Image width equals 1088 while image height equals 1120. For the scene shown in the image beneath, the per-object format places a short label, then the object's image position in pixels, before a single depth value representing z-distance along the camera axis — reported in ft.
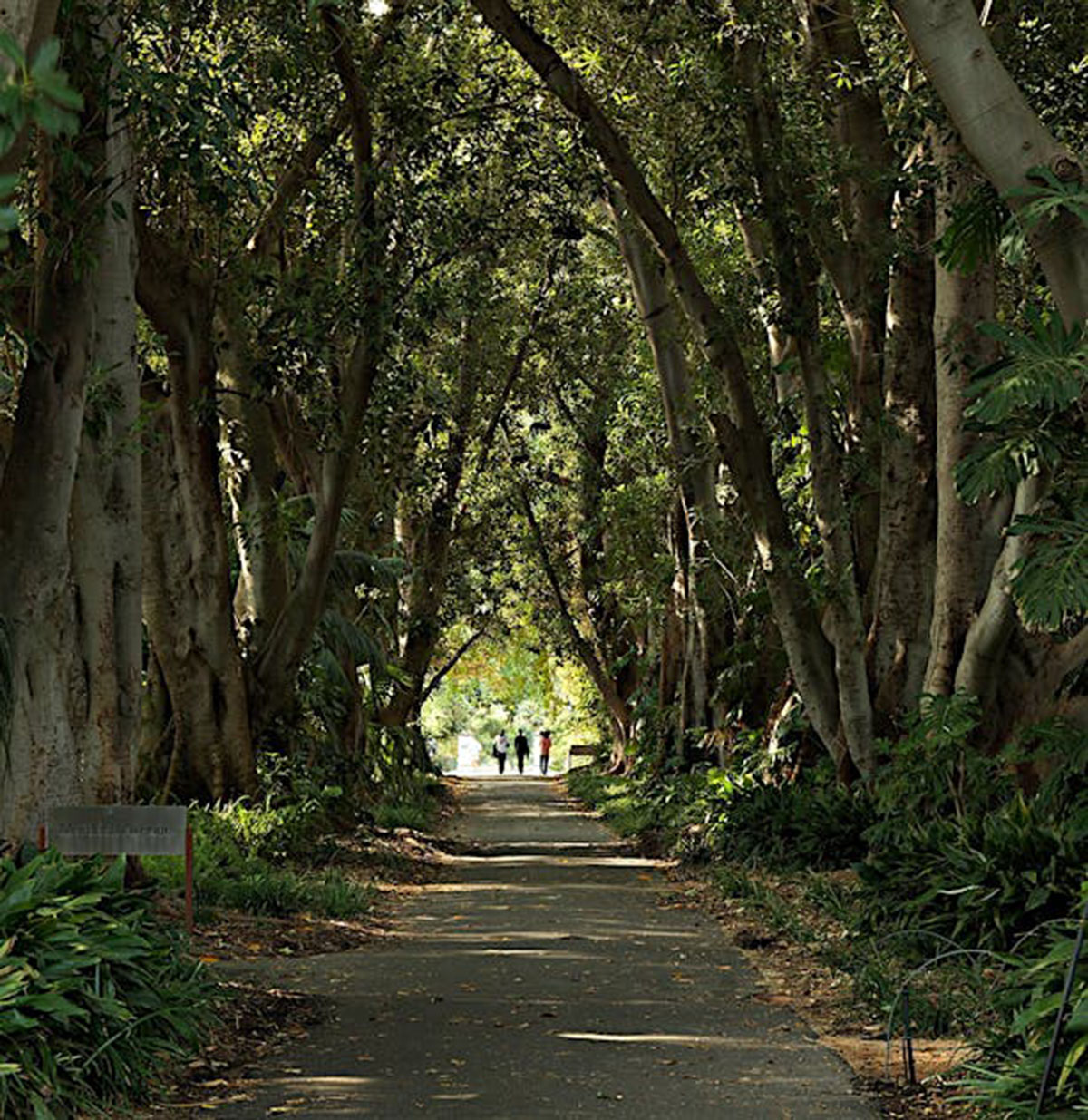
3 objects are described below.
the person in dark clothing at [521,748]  236.84
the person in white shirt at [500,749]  238.89
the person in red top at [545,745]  224.94
